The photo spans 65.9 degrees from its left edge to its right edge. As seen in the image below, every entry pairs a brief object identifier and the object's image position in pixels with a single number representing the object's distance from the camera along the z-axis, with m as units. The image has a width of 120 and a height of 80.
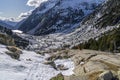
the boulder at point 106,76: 9.58
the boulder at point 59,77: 10.96
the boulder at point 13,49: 17.02
